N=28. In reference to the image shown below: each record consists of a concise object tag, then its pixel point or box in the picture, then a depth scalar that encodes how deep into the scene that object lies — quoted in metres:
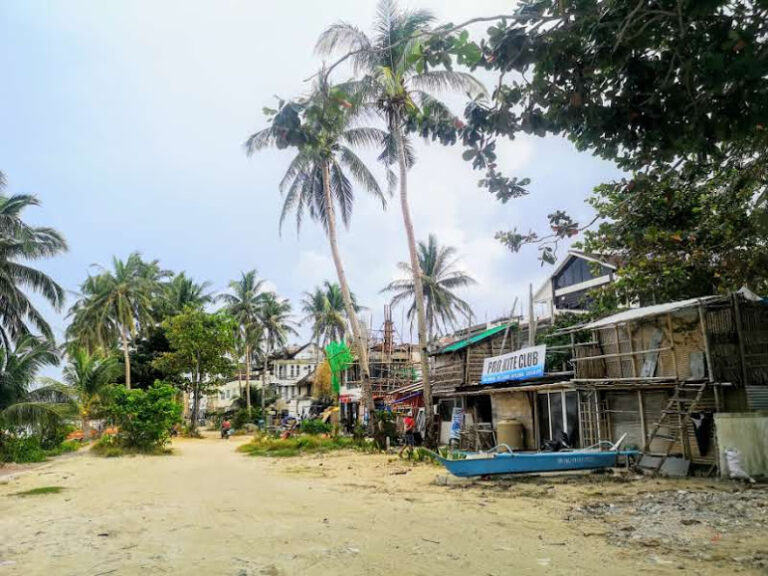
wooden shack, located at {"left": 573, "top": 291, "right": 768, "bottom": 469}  12.27
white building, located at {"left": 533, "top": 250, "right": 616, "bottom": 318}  30.83
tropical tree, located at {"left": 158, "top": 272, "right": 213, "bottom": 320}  41.88
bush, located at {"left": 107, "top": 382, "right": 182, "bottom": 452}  21.44
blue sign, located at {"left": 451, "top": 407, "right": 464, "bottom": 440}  21.54
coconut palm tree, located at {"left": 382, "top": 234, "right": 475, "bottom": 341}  39.31
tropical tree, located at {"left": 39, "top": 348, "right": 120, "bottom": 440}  23.47
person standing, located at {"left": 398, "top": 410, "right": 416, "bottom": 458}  19.45
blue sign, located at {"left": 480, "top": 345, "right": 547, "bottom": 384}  16.48
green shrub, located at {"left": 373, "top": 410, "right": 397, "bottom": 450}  20.72
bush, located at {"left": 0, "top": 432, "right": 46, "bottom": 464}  19.00
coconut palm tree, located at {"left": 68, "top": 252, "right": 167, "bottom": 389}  37.22
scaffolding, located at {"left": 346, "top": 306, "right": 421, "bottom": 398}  29.98
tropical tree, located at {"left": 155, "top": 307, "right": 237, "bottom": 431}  33.72
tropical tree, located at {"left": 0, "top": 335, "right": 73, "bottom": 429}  18.45
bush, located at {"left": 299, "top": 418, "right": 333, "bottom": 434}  28.20
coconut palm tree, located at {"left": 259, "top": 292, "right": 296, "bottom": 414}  49.16
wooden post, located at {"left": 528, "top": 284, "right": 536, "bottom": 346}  20.91
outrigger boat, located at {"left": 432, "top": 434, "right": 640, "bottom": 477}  11.64
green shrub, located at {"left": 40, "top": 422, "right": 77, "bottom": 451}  19.61
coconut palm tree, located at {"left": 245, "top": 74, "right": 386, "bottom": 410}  24.09
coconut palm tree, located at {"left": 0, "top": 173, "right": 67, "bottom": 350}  22.28
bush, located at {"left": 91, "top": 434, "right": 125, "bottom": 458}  20.73
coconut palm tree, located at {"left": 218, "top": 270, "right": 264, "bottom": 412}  47.34
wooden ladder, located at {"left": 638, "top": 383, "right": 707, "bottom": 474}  12.18
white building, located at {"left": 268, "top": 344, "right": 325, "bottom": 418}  55.28
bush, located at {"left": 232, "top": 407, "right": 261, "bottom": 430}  39.72
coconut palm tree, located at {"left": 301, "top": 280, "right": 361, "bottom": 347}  48.88
